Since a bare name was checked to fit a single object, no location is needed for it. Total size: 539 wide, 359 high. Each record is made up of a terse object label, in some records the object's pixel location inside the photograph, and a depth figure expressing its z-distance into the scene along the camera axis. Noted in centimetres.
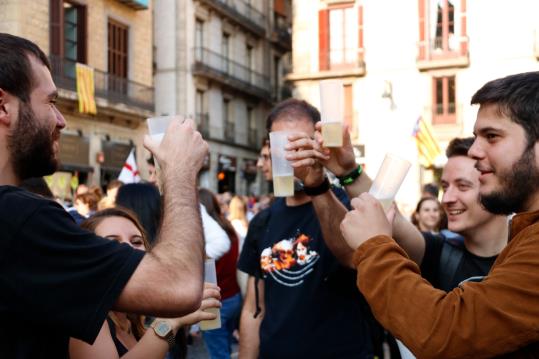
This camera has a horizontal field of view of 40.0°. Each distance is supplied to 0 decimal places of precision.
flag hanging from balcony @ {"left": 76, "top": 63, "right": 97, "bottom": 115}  2061
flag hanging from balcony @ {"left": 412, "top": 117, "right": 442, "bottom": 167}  1544
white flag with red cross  1049
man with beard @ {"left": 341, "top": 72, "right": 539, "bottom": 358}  194
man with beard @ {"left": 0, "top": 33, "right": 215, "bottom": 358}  183
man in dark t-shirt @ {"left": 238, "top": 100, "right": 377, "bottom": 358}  345
